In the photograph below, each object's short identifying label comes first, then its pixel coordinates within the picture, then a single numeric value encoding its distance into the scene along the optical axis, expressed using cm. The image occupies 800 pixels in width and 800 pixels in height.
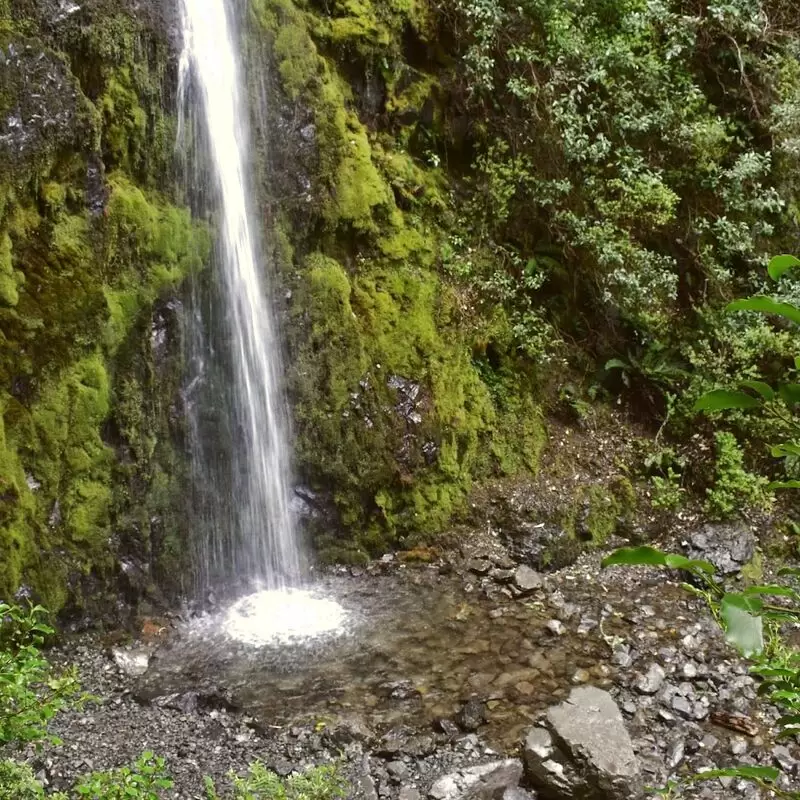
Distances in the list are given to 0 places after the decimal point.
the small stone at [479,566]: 635
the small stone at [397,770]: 404
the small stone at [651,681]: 486
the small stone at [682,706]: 465
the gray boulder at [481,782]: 392
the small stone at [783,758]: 419
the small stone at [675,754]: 422
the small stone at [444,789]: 391
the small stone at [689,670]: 502
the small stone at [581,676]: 497
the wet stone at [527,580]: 610
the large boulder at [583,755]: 370
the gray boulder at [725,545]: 645
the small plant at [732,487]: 679
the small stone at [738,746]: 433
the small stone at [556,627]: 555
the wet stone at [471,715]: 445
